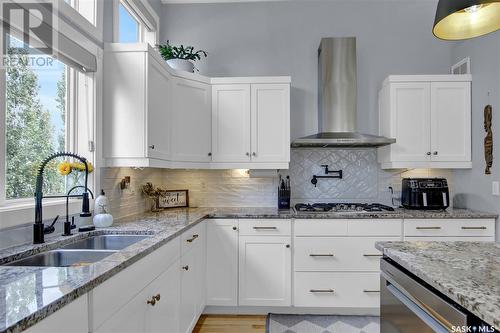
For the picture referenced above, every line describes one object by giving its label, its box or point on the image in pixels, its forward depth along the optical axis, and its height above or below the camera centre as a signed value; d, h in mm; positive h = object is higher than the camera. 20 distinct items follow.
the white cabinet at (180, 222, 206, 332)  2115 -852
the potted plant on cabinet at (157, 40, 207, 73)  2920 +1084
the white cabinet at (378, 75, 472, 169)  2961 +466
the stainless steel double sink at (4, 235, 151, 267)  1459 -460
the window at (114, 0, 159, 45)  2594 +1437
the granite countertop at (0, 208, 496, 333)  804 -388
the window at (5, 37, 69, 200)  1578 +289
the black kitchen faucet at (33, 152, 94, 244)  1531 -232
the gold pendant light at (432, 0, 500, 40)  1348 +673
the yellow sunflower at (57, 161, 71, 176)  1791 -7
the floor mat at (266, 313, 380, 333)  2514 -1354
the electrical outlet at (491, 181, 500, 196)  2566 -172
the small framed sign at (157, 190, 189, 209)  3170 -344
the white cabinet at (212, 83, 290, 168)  3000 +432
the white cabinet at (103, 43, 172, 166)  2281 +462
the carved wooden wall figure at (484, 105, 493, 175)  2666 +252
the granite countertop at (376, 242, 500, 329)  833 -366
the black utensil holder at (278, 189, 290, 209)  3107 -325
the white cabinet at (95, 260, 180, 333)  1252 -703
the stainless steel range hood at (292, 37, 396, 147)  3070 +815
